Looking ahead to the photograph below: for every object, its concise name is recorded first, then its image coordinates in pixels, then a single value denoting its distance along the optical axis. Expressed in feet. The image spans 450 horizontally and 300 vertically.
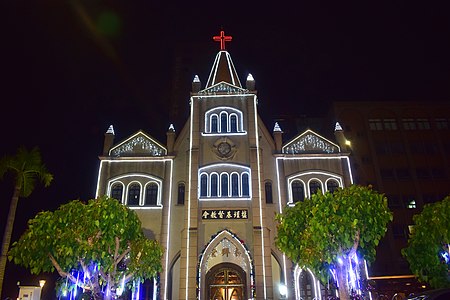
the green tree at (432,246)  62.08
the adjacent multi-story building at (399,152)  127.13
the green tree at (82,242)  54.24
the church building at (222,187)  87.51
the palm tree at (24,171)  72.18
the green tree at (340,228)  53.88
